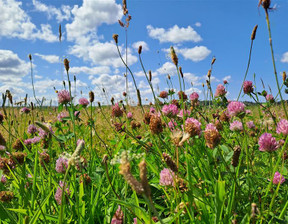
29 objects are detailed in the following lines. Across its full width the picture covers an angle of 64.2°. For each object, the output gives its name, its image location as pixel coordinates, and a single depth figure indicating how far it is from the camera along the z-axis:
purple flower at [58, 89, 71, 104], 0.53
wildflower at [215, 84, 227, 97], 0.66
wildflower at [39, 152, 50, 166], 0.40
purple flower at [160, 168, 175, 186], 0.28
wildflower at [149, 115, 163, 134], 0.27
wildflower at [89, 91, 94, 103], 0.45
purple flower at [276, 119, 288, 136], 0.35
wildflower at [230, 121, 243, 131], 0.44
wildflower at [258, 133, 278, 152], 0.34
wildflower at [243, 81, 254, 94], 0.55
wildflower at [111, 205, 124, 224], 0.23
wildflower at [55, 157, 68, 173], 0.39
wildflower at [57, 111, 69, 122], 0.67
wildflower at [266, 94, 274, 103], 0.60
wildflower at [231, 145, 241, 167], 0.24
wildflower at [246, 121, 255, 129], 0.55
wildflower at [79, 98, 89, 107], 0.63
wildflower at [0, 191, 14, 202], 0.29
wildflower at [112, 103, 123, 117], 0.56
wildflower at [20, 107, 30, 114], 0.83
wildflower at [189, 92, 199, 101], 0.68
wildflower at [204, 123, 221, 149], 0.25
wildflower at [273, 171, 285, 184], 0.29
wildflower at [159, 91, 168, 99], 0.72
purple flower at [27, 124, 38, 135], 0.62
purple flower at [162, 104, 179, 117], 0.47
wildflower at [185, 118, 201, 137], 0.25
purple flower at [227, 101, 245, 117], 0.44
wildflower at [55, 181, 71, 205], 0.33
